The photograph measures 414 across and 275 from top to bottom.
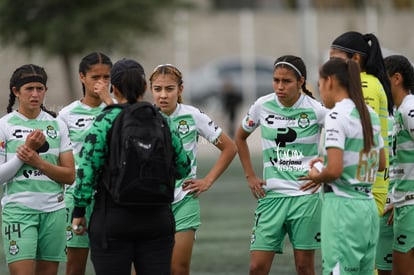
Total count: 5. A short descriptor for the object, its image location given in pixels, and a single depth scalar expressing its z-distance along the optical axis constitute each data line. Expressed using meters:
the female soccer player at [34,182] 16.69
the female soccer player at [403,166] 17.83
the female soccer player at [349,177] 14.90
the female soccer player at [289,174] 17.72
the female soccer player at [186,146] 17.78
